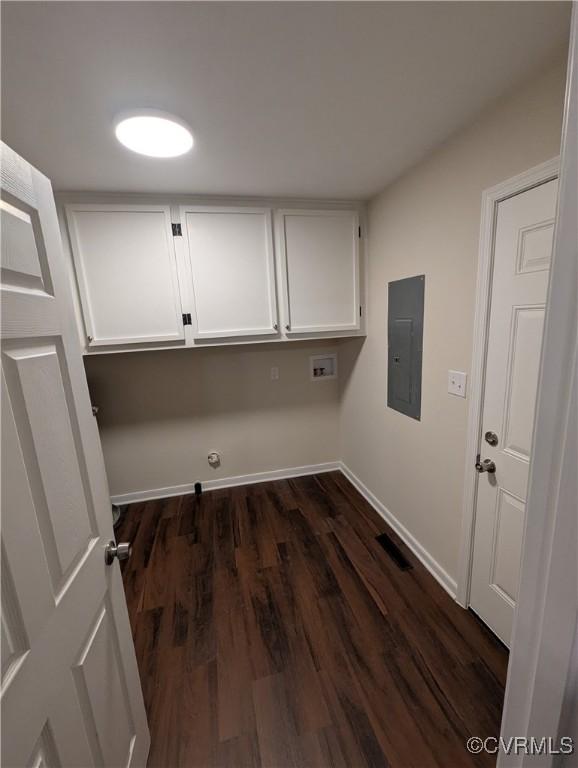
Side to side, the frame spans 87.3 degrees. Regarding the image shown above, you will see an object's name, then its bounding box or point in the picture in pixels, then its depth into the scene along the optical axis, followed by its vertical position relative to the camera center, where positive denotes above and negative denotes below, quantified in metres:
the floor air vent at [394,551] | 1.90 -1.51
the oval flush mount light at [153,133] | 1.17 +0.81
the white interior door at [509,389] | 1.13 -0.31
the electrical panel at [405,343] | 1.80 -0.15
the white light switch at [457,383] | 1.51 -0.33
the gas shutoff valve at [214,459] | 2.81 -1.19
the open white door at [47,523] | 0.54 -0.40
